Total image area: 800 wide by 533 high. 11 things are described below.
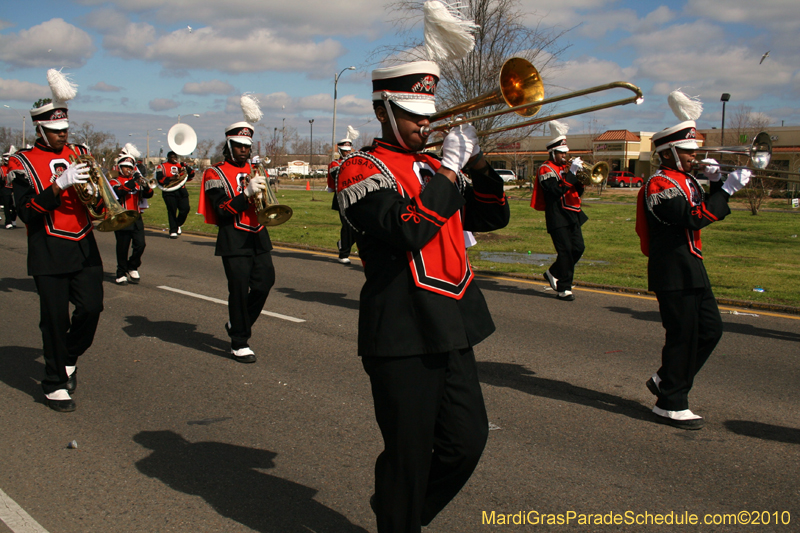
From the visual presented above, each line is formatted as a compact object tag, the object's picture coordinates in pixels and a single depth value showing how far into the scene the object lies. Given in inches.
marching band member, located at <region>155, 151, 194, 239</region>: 642.8
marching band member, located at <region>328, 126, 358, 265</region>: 474.9
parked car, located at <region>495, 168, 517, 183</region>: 1971.6
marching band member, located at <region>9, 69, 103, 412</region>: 200.1
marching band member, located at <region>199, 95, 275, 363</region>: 253.1
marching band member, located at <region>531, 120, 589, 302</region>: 374.6
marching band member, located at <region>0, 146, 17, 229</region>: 497.4
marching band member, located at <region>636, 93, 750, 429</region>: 192.1
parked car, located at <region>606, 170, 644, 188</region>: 2072.0
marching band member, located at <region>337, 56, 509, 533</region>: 108.5
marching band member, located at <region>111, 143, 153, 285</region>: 427.2
